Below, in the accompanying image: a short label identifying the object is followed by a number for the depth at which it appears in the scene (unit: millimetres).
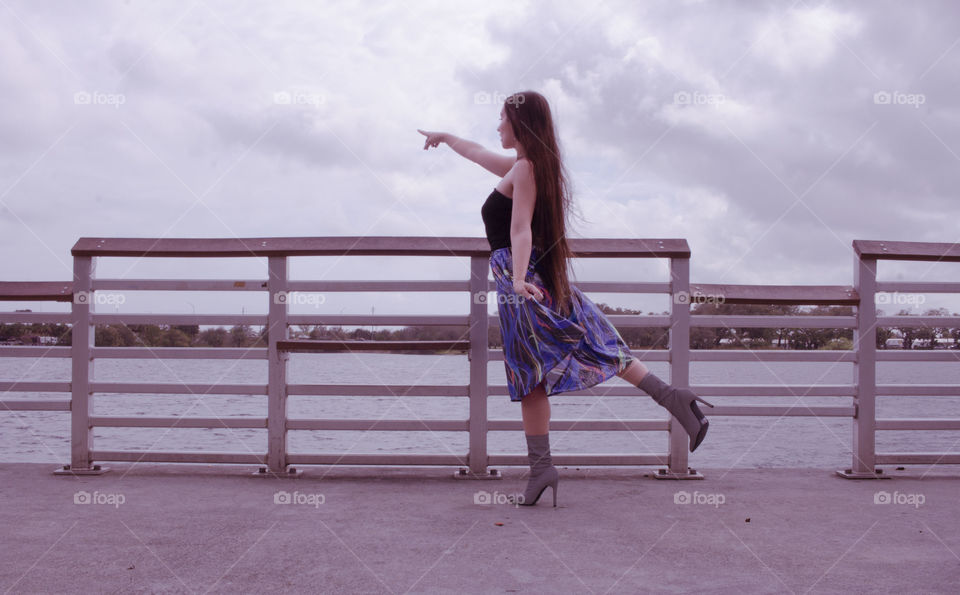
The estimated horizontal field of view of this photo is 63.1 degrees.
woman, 3311
